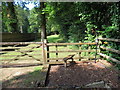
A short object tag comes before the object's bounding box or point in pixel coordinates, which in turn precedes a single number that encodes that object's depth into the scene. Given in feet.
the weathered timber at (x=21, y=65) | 12.40
